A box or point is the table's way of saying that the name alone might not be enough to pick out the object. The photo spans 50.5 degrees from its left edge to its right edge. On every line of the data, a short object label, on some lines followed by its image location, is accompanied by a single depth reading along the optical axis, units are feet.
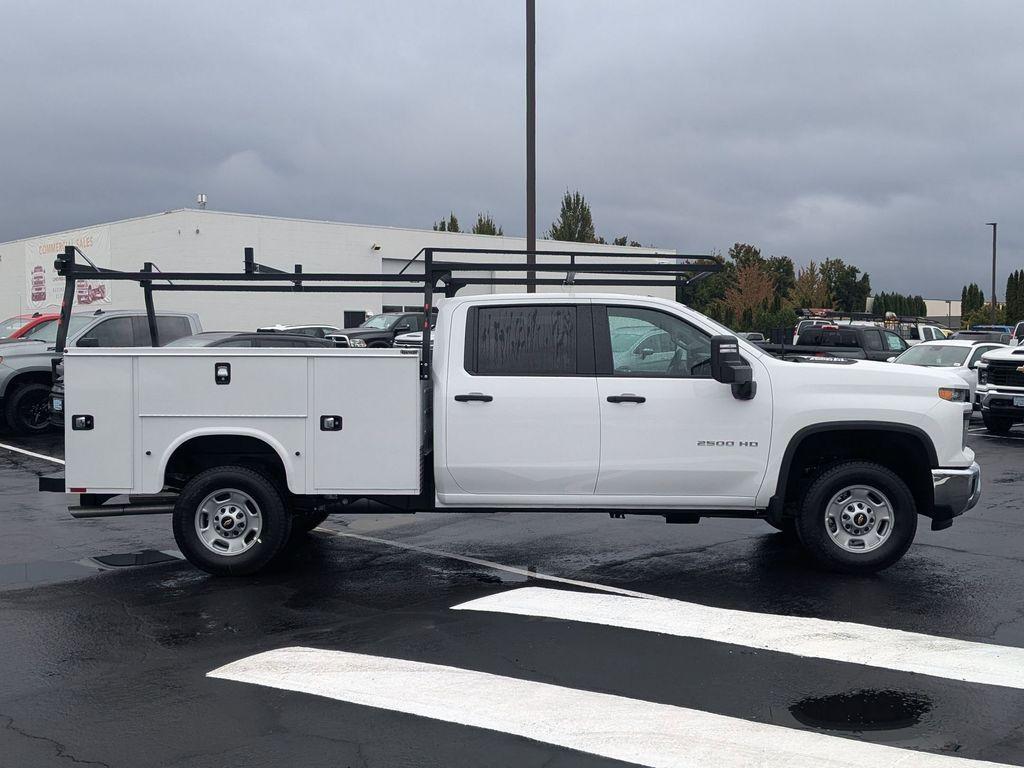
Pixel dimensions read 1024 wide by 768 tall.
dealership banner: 134.62
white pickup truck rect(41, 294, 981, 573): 25.52
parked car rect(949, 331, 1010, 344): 98.68
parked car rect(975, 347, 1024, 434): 59.67
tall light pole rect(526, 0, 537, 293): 57.41
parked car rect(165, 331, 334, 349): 46.09
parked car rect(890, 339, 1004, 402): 69.77
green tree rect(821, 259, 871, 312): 293.02
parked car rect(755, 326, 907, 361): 76.89
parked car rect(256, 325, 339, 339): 86.33
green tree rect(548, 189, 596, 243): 271.28
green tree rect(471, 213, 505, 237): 270.55
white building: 132.98
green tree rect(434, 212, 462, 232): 272.31
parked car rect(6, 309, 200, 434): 54.85
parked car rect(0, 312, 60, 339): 66.64
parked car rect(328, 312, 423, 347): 84.64
